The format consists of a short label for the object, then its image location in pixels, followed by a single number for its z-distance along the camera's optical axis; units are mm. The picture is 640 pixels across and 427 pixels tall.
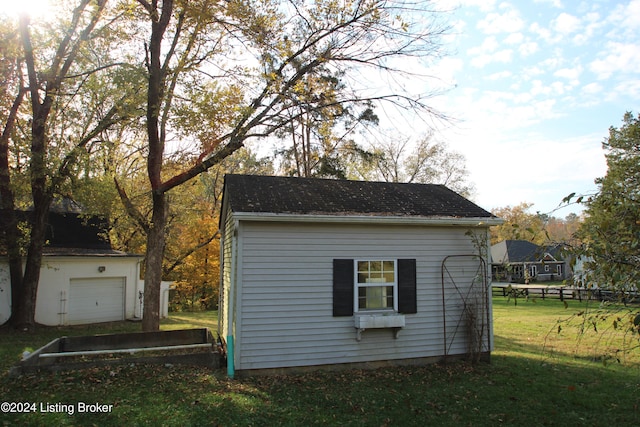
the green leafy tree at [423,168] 31859
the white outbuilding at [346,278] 7676
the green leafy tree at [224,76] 9734
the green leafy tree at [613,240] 3275
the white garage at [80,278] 14820
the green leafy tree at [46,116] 11531
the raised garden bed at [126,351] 7105
